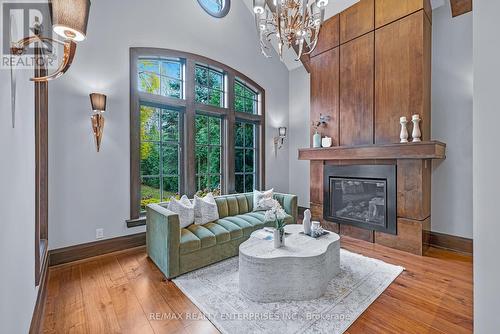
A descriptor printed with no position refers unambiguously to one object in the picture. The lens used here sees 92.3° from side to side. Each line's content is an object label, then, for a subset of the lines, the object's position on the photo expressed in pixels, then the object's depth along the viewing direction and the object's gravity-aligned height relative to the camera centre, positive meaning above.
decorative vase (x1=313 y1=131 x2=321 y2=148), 4.45 +0.47
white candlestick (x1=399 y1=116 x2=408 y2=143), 3.37 +0.48
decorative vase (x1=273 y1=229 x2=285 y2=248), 2.44 -0.74
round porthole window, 4.33 +2.98
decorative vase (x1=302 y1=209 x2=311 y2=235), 2.83 -0.69
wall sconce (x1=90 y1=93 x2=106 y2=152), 3.05 +0.66
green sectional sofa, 2.64 -0.88
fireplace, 3.62 -0.51
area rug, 1.89 -1.25
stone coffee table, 2.20 -1.01
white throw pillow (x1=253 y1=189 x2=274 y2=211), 4.12 -0.61
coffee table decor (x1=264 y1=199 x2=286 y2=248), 2.43 -0.71
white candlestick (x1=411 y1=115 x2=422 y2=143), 3.27 +0.49
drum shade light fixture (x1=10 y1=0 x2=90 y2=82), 1.15 +0.68
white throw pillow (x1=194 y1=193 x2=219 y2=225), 3.35 -0.65
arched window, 3.67 +0.70
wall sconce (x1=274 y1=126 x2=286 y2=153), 5.47 +0.63
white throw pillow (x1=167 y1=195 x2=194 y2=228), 3.16 -0.60
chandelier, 2.45 +1.55
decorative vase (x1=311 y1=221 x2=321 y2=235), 2.81 -0.72
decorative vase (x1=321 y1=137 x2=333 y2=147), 4.30 +0.42
